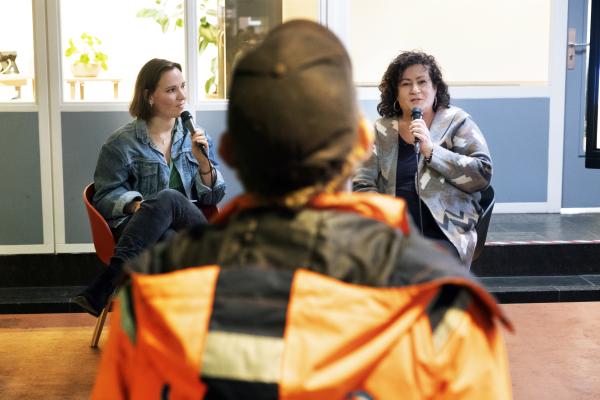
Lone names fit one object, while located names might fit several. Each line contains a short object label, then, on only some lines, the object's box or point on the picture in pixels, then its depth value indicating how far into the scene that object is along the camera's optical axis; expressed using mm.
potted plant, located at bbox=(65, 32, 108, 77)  5098
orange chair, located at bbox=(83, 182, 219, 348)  3953
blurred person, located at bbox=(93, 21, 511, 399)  1014
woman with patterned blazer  3604
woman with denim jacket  3789
